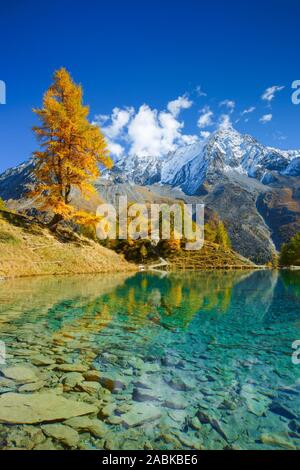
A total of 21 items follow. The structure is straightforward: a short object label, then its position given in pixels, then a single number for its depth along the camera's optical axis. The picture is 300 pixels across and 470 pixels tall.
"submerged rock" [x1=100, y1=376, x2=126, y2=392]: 6.18
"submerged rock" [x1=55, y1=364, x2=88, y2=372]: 6.95
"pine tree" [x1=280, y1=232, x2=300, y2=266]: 108.69
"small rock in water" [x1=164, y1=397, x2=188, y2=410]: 5.57
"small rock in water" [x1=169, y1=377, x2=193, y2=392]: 6.30
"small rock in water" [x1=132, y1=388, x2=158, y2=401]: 5.84
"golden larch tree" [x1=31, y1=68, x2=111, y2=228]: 29.31
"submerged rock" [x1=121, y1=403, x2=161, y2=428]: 5.03
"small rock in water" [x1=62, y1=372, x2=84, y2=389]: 6.25
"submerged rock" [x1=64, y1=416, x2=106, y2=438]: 4.71
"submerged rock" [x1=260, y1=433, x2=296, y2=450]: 4.57
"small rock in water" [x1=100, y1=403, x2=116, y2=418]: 5.20
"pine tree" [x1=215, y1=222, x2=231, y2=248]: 112.69
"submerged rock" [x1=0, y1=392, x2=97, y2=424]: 4.96
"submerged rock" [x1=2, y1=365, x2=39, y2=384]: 6.35
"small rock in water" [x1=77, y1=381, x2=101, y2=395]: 6.04
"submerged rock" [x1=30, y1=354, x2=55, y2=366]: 7.24
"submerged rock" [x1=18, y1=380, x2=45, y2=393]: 5.91
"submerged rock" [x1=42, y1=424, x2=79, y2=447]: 4.46
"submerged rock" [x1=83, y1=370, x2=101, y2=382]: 6.52
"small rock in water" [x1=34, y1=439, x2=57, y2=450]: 4.27
